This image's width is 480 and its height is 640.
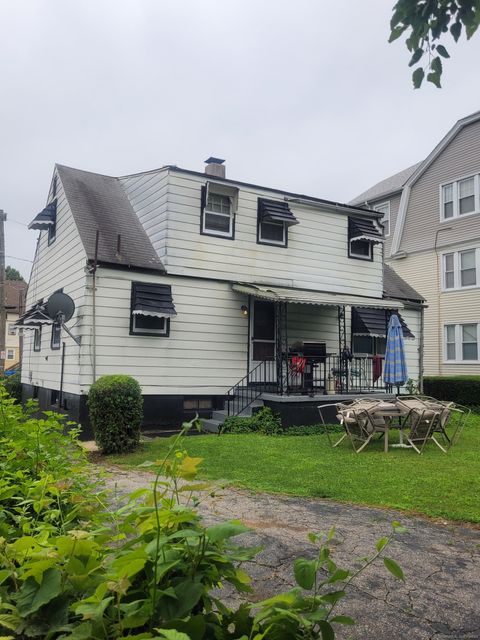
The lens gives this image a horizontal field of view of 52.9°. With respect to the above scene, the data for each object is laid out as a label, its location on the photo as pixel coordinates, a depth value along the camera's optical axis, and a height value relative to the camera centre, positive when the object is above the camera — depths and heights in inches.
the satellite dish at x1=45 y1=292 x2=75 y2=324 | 419.2 +40.3
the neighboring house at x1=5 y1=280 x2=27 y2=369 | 1624.0 +121.7
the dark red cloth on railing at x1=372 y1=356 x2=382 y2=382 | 530.8 -9.3
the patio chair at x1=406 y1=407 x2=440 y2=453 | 318.3 -43.3
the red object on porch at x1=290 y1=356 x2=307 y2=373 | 453.4 -5.6
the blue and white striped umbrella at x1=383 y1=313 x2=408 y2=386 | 429.4 +1.6
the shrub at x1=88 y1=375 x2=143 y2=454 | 338.6 -42.7
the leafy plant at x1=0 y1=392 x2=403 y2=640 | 42.5 -21.7
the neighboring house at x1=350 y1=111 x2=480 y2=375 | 765.3 +196.8
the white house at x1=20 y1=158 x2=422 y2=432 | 436.8 +65.4
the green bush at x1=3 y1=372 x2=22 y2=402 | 646.6 -45.8
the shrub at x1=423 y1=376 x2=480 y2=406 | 605.6 -35.1
